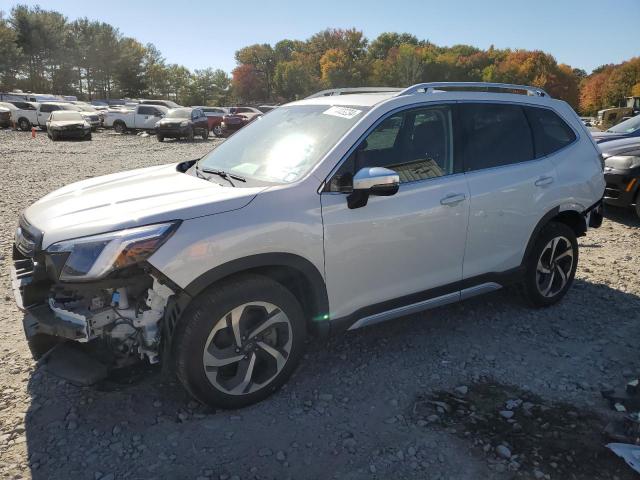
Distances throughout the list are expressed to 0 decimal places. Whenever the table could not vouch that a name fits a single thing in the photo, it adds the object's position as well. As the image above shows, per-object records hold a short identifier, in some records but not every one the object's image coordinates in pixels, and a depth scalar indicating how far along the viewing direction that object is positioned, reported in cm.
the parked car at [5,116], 2922
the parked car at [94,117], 2939
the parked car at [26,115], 2908
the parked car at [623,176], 767
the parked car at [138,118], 2790
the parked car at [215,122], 2938
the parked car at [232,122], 2755
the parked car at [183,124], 2369
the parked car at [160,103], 3538
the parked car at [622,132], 944
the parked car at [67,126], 2342
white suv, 278
